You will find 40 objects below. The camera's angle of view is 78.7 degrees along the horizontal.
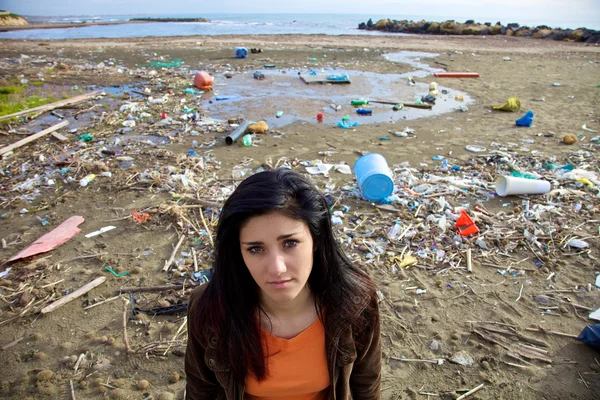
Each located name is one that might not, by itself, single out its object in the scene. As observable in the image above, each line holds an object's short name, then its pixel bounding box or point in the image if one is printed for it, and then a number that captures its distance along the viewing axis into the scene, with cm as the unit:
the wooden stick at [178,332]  326
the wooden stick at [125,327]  326
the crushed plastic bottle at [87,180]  611
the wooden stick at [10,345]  326
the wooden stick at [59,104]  932
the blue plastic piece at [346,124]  935
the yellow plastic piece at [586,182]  606
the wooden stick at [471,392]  291
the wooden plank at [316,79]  1396
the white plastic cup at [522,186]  572
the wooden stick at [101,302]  375
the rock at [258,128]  870
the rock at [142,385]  294
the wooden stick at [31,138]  737
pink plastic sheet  445
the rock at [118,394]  287
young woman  158
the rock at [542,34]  3253
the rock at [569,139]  805
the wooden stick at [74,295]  365
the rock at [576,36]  2972
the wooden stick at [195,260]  426
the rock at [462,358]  320
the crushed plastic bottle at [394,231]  489
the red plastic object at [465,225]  488
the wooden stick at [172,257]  429
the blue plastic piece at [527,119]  928
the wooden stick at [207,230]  468
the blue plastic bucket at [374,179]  547
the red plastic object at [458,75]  1519
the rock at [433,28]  3981
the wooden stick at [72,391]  286
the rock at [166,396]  286
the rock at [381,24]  4869
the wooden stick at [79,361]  309
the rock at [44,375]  298
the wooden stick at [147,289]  395
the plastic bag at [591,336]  325
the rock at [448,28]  3868
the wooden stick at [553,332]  343
